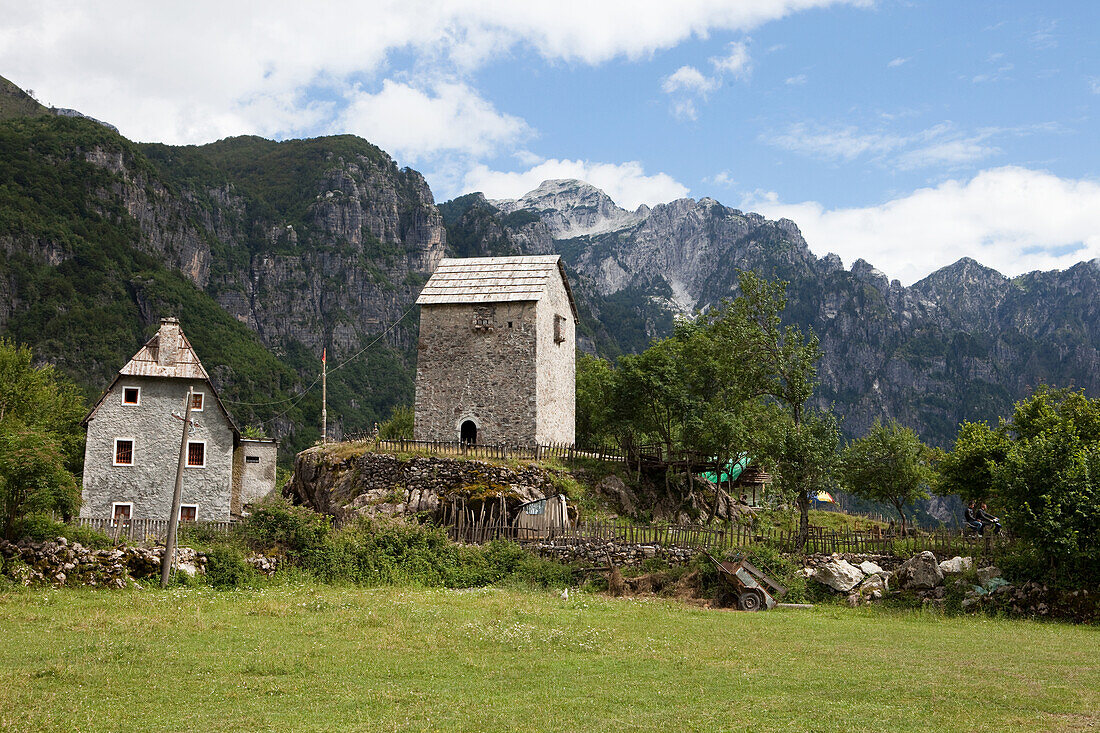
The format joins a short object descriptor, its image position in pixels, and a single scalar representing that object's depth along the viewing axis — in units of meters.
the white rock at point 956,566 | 26.16
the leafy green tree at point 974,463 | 33.47
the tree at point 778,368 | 32.38
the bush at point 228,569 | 27.70
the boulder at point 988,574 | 25.30
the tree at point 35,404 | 50.37
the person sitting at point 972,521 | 31.64
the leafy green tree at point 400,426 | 60.95
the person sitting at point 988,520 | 31.50
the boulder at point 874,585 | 26.66
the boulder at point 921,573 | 26.02
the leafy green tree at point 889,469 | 45.00
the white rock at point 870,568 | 27.72
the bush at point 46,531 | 26.50
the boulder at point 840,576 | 26.64
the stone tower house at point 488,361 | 43.25
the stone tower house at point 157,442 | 42.47
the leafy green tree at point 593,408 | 54.84
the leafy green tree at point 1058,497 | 23.47
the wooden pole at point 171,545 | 26.67
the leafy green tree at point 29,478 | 26.53
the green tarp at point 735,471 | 52.16
